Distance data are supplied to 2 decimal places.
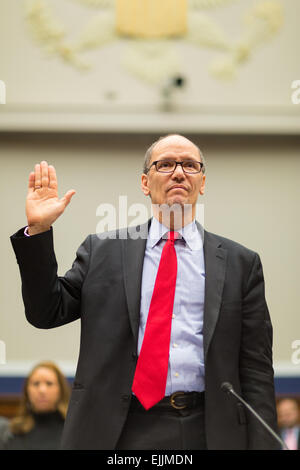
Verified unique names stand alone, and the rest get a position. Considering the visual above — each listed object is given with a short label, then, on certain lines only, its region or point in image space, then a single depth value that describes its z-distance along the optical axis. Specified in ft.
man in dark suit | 9.47
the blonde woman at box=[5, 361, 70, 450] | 14.87
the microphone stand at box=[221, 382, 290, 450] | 9.08
